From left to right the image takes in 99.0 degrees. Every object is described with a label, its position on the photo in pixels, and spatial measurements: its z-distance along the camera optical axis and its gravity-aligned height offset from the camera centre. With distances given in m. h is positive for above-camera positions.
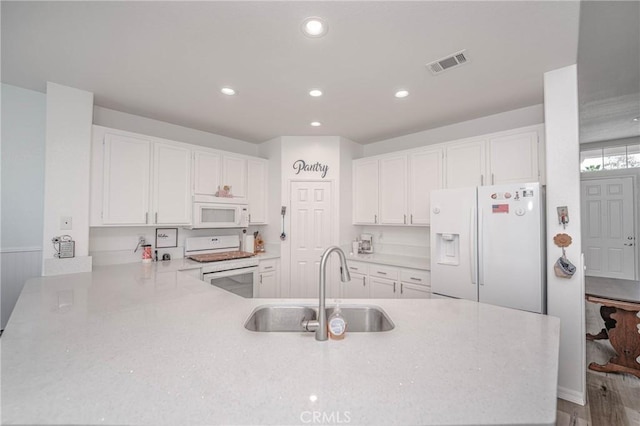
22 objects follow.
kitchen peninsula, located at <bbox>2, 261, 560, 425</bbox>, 0.70 -0.50
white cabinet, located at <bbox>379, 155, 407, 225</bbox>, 3.49 +0.36
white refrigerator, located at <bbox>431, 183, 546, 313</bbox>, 2.22 -0.24
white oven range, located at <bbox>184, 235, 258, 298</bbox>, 3.08 -0.55
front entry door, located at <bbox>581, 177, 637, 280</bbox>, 4.74 -0.17
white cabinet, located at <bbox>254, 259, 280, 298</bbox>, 3.47 -0.82
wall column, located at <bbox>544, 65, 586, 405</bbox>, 2.02 +0.02
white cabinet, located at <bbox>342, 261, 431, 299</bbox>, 2.98 -0.77
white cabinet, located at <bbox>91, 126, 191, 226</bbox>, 2.59 +0.37
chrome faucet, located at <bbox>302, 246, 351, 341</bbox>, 1.13 -0.40
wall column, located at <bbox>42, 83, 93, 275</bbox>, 2.30 +0.38
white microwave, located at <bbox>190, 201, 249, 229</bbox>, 3.25 +0.02
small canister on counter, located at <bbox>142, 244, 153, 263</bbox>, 2.98 -0.43
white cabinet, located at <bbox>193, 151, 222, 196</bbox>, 3.26 +0.55
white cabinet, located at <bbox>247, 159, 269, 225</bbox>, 3.82 +0.38
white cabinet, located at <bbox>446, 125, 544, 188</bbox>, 2.58 +0.61
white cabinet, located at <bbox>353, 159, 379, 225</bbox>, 3.78 +0.37
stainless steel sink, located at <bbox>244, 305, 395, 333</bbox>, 1.53 -0.57
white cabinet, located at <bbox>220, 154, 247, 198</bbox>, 3.54 +0.56
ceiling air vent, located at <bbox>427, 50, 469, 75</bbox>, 1.95 +1.15
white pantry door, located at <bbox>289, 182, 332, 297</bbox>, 3.73 -0.11
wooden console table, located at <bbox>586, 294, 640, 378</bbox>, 2.33 -1.05
